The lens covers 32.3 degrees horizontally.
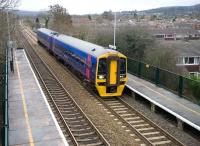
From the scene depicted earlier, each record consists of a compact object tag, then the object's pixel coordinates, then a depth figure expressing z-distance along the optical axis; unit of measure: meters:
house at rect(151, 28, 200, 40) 79.70
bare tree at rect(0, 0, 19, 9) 21.46
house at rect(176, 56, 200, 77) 46.74
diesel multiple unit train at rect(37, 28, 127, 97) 18.62
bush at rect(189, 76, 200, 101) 19.15
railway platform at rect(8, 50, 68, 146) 12.45
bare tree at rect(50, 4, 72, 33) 58.67
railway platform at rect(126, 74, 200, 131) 14.78
